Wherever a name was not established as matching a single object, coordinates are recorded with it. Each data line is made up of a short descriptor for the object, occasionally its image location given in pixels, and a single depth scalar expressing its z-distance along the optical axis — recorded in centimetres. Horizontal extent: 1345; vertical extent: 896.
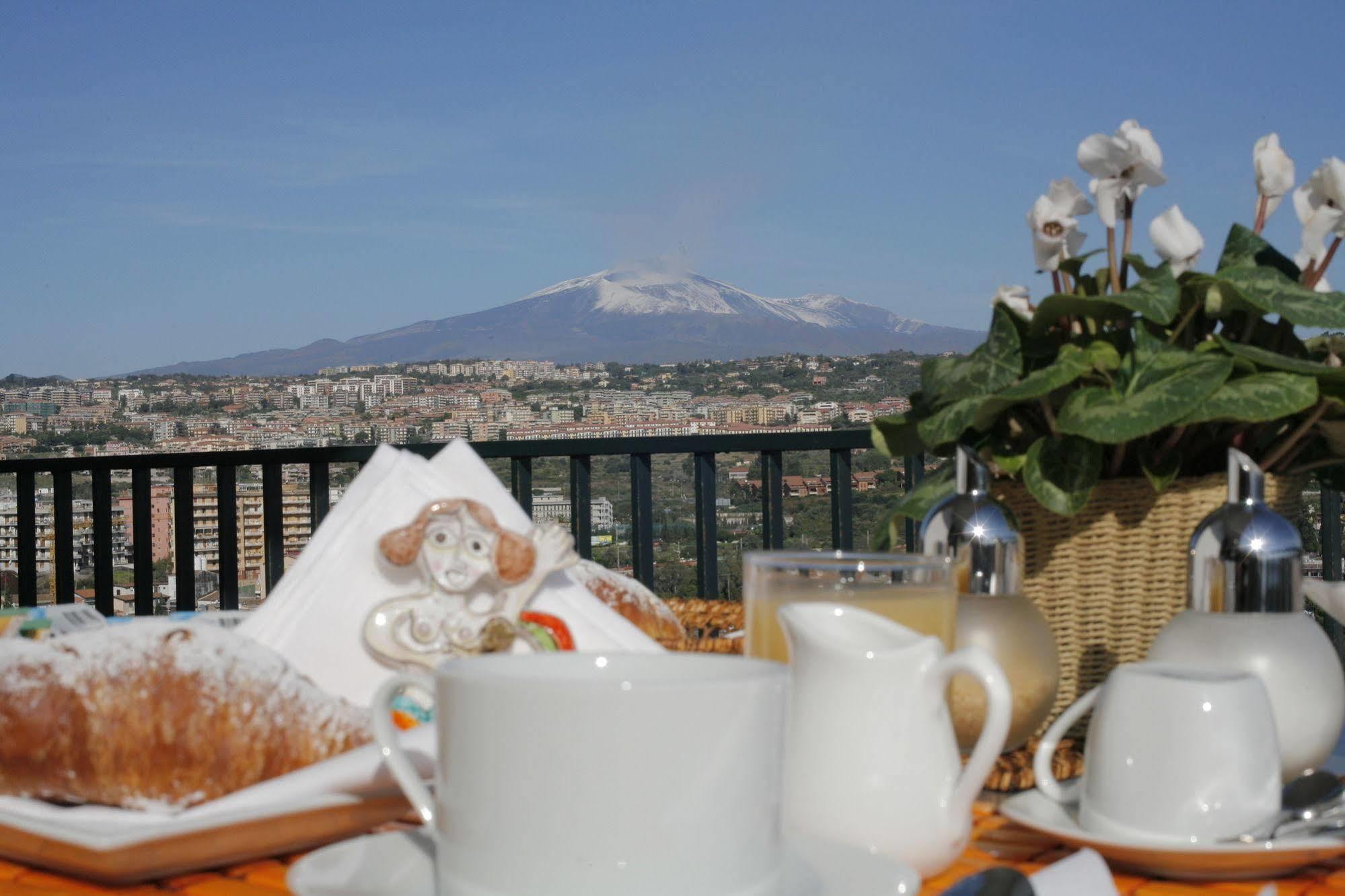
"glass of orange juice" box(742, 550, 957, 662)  66
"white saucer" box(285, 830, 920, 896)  48
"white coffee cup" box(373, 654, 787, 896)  42
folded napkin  80
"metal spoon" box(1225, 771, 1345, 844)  60
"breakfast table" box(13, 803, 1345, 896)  56
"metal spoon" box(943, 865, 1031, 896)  46
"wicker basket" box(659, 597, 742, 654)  105
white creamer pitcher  57
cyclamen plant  87
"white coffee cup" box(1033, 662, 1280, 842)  59
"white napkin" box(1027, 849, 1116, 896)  48
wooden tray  54
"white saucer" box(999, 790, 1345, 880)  56
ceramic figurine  78
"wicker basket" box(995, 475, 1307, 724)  92
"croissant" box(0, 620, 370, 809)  60
